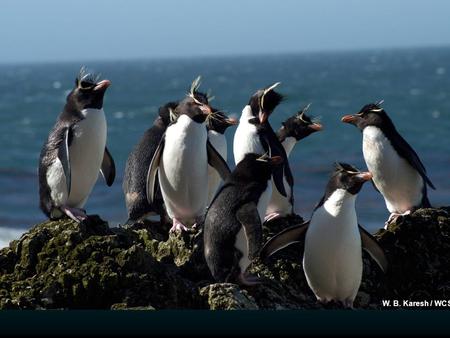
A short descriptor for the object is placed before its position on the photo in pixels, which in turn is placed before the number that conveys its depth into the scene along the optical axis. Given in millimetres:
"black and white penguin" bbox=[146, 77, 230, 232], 13469
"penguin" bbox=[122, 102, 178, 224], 14328
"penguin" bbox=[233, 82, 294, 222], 14273
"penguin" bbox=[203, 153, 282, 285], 11273
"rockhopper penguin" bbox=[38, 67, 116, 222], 12281
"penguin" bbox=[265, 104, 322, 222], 16141
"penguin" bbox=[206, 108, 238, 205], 14898
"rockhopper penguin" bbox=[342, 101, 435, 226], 13797
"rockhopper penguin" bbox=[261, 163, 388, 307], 11648
